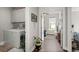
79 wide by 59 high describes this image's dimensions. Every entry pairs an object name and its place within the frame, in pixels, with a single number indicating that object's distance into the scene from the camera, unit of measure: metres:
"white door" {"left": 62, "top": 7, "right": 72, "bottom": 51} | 1.80
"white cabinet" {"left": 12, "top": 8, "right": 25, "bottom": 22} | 1.80
